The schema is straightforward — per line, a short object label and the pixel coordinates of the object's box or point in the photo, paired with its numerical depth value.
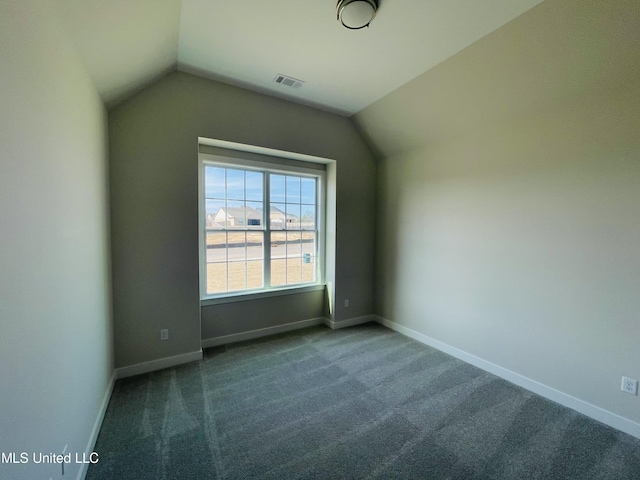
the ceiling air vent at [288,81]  2.82
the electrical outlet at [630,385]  1.96
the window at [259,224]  3.29
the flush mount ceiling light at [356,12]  1.83
